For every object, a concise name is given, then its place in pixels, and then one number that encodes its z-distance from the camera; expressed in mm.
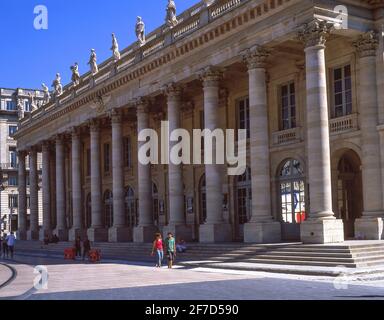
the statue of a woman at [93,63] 45809
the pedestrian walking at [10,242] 39438
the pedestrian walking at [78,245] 36706
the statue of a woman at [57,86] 54125
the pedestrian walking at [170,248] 26281
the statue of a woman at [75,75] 49688
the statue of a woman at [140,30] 39575
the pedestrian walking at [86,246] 34016
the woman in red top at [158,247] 26875
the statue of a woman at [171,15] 36031
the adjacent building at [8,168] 87000
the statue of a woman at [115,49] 42678
